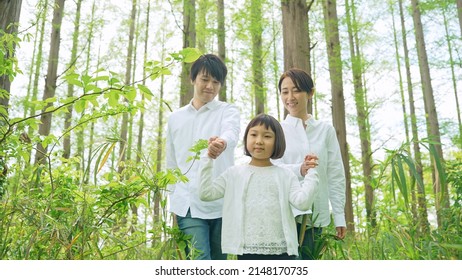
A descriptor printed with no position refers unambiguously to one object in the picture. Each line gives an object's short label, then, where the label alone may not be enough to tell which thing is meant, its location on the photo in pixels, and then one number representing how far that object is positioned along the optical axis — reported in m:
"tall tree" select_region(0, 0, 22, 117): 2.45
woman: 2.24
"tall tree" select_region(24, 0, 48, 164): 9.86
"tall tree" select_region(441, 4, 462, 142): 9.55
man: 2.15
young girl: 1.85
